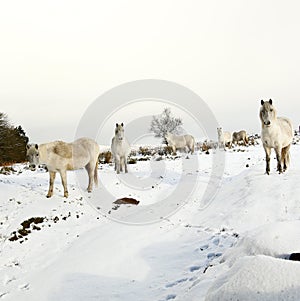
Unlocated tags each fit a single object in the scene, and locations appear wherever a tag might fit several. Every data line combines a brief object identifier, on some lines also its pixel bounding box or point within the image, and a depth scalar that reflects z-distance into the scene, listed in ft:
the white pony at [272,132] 38.63
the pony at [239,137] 117.19
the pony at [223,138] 103.89
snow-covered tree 157.58
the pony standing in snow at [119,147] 61.21
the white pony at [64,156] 43.98
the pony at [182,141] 98.63
